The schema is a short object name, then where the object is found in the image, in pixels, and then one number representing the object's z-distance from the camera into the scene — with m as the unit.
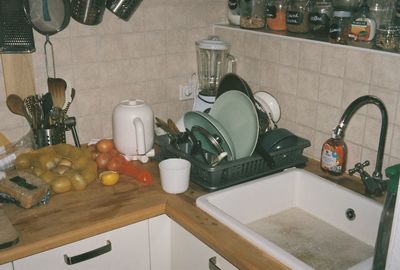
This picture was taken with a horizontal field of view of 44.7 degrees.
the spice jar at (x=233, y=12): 1.96
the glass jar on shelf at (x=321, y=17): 1.71
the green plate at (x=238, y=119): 1.57
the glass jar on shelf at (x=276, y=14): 1.82
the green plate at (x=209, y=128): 1.54
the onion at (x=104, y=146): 1.74
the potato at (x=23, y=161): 1.57
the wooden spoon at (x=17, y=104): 1.66
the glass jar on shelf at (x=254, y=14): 1.90
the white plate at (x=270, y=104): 1.80
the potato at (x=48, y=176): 1.50
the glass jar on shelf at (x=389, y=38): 1.46
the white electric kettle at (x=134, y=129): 1.67
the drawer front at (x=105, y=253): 1.28
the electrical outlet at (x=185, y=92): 2.07
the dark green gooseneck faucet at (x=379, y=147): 1.42
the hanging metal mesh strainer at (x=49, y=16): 1.60
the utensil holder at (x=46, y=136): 1.65
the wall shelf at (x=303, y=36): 1.48
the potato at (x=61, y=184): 1.48
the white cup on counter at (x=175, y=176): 1.47
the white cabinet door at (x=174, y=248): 1.37
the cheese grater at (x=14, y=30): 1.58
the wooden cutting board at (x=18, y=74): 1.65
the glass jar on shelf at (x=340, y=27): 1.62
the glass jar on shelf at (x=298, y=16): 1.74
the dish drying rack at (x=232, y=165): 1.51
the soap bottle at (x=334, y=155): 1.59
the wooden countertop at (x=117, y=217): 1.22
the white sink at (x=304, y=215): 1.37
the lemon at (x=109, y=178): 1.55
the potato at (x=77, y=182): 1.51
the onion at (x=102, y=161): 1.67
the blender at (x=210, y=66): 1.91
